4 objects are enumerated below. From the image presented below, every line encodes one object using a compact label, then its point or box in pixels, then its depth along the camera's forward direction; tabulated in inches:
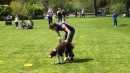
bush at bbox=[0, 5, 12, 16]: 2186.3
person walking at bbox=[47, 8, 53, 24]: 1233.6
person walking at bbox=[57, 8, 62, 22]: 1273.4
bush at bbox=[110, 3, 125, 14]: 3190.0
